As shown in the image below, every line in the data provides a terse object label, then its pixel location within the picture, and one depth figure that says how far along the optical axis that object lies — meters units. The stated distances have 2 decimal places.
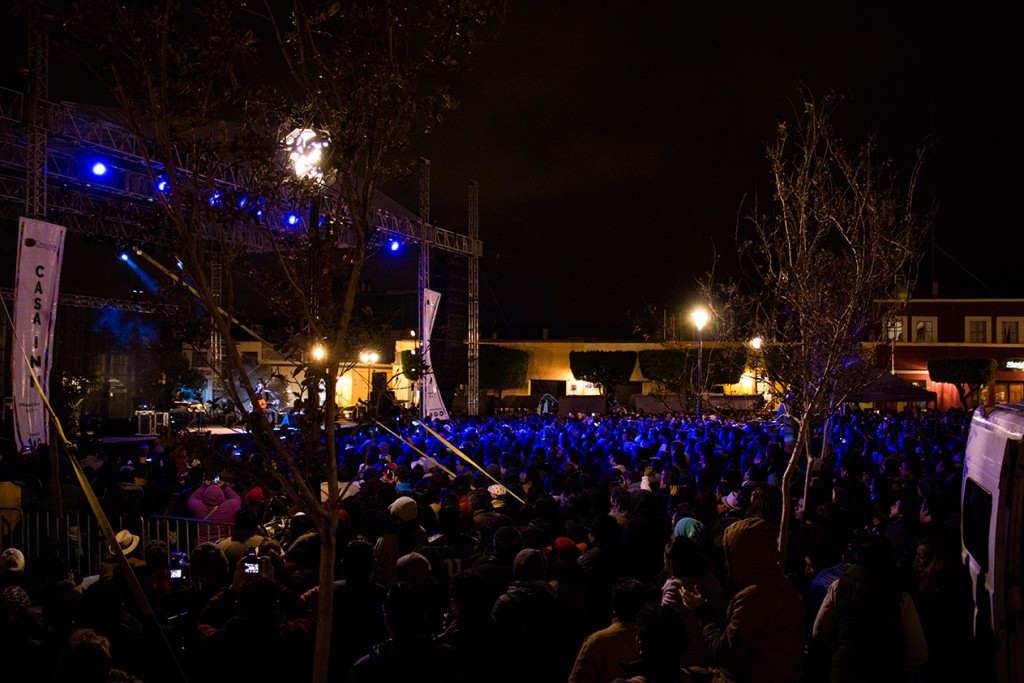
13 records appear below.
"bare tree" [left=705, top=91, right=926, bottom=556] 8.34
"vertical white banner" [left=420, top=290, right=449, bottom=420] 23.18
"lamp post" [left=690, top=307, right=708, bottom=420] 17.92
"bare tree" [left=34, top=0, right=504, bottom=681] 3.76
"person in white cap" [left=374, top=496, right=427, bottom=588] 6.28
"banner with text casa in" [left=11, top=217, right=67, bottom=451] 13.33
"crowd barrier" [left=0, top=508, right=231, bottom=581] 8.34
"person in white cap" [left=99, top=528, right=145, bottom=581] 5.69
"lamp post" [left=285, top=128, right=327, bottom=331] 4.00
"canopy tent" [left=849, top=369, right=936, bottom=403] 19.02
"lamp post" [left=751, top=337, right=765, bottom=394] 10.95
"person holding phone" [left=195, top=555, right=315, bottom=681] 3.87
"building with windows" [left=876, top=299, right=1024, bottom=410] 48.16
